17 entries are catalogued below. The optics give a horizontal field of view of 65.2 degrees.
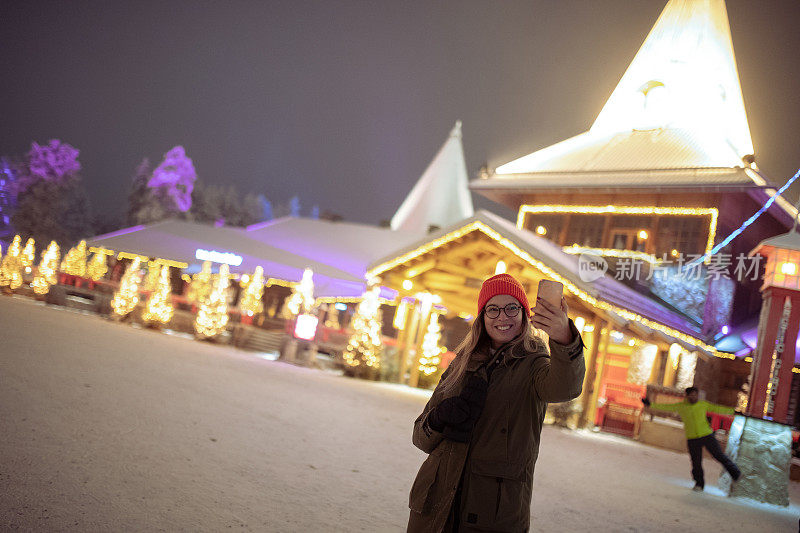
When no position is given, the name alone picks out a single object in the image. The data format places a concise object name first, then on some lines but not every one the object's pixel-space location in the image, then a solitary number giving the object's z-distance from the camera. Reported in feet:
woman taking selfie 7.60
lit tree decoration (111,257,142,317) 64.13
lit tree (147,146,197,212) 158.61
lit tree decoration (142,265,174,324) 63.46
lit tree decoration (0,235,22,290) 73.31
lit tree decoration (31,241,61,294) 70.74
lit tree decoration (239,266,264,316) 86.56
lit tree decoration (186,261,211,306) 83.15
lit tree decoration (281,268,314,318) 83.61
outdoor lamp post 30.42
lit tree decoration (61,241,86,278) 93.30
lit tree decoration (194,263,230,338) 63.62
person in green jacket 30.35
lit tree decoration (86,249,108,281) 97.40
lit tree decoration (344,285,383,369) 57.16
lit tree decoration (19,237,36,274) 74.18
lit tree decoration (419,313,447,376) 58.59
